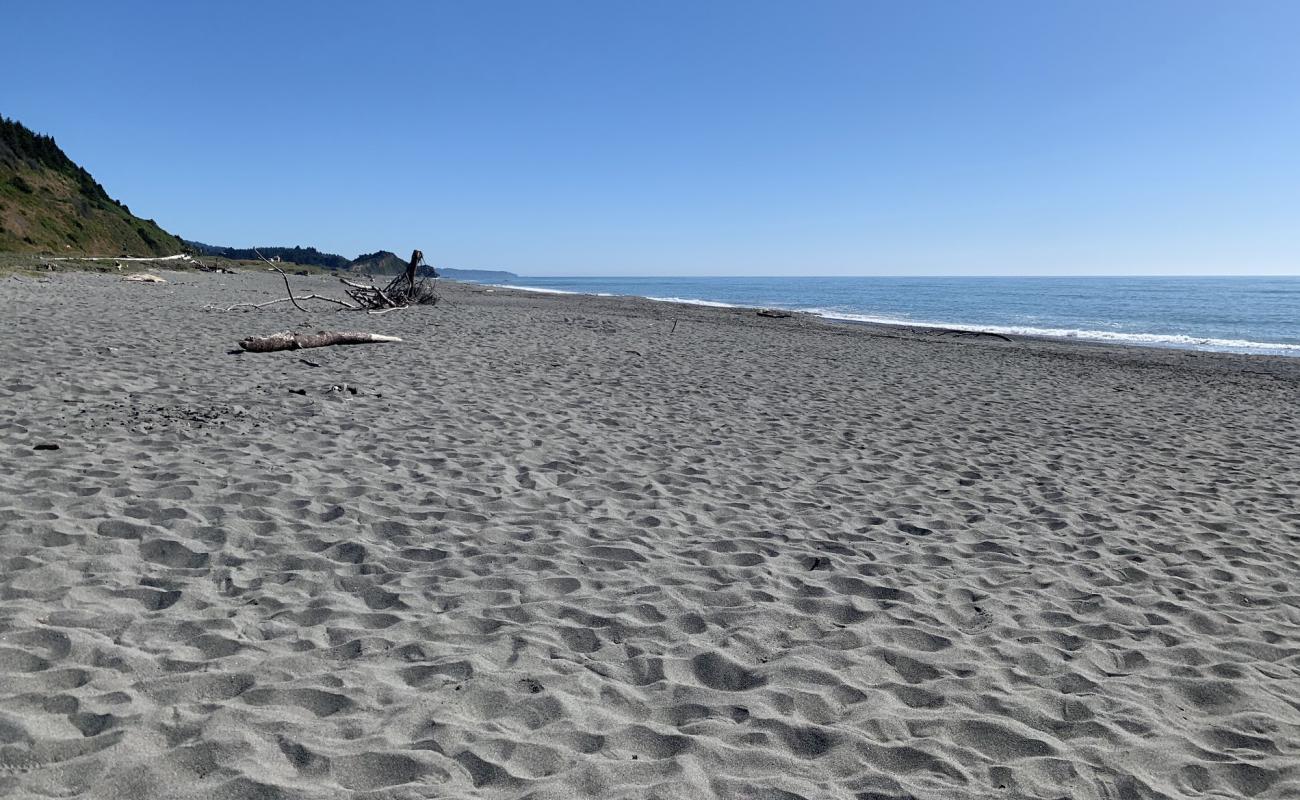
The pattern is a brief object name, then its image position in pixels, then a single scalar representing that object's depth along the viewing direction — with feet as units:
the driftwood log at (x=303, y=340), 39.88
